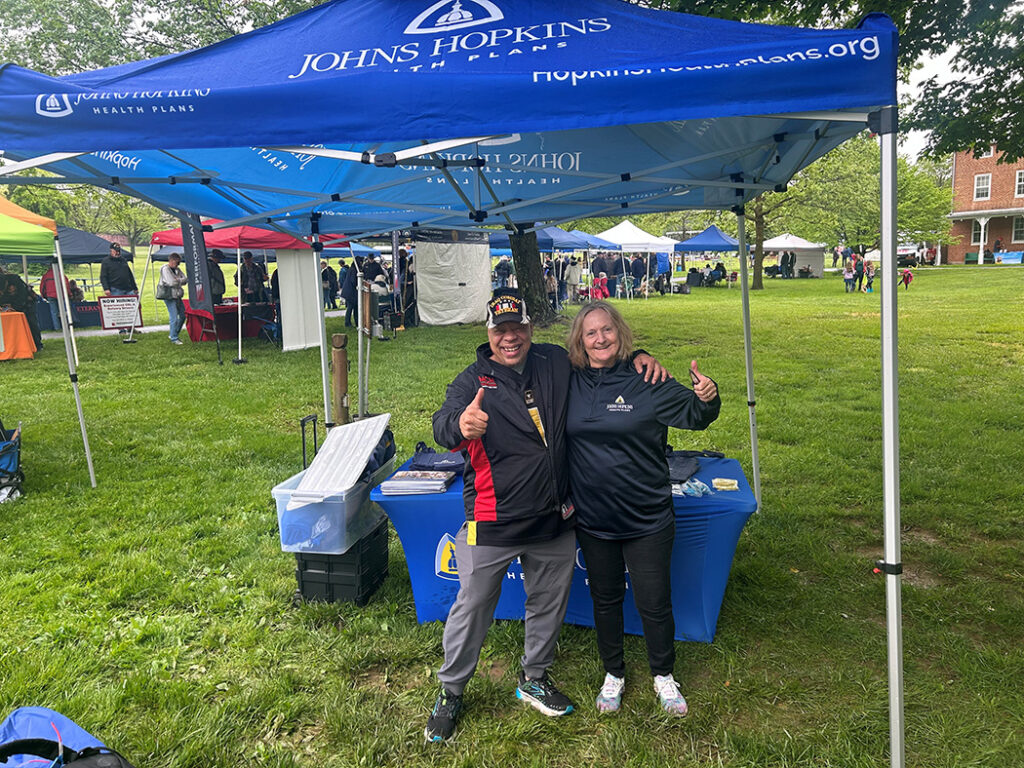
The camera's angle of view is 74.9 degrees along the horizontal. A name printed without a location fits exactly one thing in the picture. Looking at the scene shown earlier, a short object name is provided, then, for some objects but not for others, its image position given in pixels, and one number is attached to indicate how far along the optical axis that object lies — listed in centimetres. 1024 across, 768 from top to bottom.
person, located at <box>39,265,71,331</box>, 1750
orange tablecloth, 1241
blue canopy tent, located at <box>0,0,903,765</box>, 220
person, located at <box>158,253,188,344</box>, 1364
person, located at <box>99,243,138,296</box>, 1516
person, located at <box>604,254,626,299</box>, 2778
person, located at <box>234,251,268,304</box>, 1535
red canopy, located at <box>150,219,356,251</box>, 1146
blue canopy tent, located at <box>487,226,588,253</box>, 2022
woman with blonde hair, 271
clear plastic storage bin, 353
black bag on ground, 207
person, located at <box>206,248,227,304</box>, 1363
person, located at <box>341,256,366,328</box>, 1705
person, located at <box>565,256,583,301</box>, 2608
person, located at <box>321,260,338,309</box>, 2369
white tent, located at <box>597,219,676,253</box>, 2383
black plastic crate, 372
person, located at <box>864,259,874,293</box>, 2682
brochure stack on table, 339
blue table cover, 318
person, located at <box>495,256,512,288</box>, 2534
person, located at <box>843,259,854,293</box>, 2773
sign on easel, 1520
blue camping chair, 549
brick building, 4178
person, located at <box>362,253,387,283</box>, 1844
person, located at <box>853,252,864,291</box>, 2749
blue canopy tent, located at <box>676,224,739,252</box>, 2691
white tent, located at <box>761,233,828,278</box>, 3897
